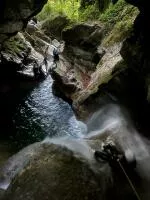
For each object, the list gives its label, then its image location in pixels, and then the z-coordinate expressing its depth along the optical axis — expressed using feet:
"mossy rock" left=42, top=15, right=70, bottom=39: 61.27
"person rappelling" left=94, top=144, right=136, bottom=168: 18.02
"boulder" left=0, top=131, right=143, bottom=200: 14.93
